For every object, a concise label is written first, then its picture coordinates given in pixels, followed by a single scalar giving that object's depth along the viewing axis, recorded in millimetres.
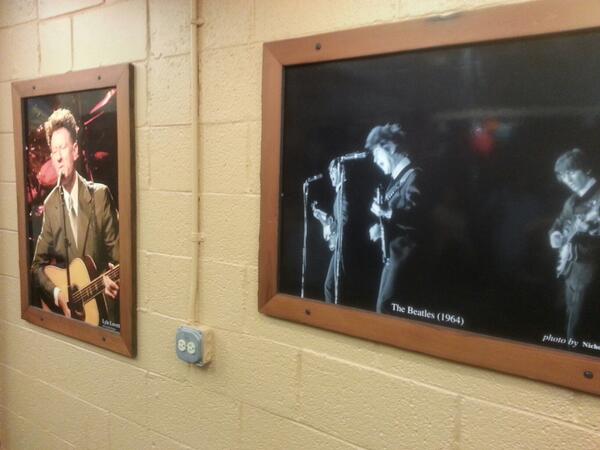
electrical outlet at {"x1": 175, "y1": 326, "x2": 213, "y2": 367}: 1311
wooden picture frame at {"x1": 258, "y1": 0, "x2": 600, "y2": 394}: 826
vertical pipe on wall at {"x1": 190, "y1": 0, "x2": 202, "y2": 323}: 1288
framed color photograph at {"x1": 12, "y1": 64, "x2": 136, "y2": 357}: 1457
